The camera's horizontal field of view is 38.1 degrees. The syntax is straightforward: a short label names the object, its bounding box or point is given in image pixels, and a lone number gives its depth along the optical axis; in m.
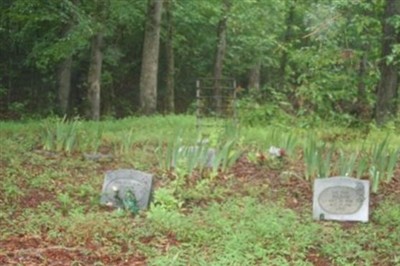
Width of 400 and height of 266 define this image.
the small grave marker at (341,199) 6.09
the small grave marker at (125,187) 6.30
